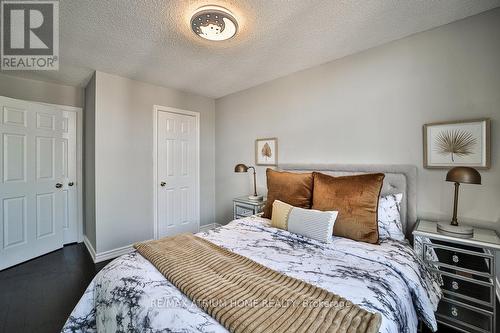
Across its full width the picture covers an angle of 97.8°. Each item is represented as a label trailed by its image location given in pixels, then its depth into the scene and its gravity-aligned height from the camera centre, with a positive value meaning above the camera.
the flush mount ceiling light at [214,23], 1.61 +1.12
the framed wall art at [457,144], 1.68 +0.17
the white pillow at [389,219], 1.78 -0.44
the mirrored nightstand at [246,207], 2.84 -0.56
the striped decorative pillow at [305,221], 1.66 -0.46
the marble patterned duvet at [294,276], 0.93 -0.61
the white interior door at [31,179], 2.59 -0.18
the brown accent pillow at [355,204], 1.67 -0.32
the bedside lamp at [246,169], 3.00 -0.06
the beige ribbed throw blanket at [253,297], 0.81 -0.59
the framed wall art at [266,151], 3.06 +0.20
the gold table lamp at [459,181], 1.47 -0.10
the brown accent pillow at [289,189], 2.13 -0.24
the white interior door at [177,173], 3.31 -0.13
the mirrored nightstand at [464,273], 1.43 -0.75
